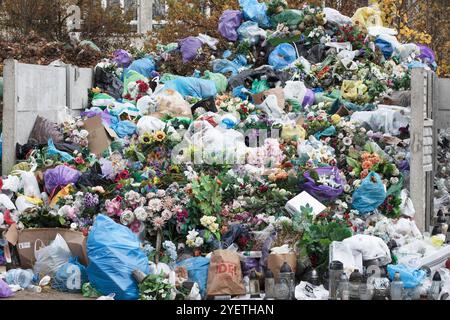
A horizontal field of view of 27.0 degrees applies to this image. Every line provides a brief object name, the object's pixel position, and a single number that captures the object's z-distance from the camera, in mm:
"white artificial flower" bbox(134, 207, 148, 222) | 9500
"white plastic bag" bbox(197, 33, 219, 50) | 15453
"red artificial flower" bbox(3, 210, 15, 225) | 9873
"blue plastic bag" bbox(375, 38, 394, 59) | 15117
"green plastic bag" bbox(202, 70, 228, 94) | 13742
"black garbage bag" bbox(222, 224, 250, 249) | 9438
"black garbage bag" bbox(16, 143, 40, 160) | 11523
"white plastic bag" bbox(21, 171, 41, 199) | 10539
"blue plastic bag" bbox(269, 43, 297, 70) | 14398
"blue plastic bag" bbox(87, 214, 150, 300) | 8398
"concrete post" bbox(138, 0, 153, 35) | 29266
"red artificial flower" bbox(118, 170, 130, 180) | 10414
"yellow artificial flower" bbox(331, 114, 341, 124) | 11844
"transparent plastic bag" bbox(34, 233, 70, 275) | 9086
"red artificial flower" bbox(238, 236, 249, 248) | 9461
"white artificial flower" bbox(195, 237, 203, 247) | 9258
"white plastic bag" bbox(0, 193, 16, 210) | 10141
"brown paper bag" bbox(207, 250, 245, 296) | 8547
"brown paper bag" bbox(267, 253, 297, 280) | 8750
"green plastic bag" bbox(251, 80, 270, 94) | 13555
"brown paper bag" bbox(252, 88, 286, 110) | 12789
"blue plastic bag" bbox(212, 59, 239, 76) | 14508
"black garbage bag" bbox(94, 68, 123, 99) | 14055
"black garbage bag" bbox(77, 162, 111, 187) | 10383
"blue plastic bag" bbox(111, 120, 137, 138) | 11898
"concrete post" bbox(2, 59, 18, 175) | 11445
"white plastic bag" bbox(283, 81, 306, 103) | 13070
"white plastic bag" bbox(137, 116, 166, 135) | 11539
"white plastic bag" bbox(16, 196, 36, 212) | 10156
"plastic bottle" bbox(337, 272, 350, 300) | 8305
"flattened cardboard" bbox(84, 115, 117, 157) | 11641
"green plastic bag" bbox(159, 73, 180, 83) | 13695
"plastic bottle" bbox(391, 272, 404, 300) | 8344
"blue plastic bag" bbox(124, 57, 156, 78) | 14555
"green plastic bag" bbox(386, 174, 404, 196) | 10245
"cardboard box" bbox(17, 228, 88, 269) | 9336
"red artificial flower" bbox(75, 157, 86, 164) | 11000
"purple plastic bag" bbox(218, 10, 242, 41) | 15336
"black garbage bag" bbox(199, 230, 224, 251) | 9328
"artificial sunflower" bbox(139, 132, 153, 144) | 11125
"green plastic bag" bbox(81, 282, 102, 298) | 8539
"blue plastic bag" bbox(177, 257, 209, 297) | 8734
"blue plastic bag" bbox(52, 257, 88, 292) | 8766
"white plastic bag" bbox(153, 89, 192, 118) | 12281
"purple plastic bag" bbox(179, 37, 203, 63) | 15109
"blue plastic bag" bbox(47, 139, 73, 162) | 11178
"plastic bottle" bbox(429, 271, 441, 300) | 8469
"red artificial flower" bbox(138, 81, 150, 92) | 13279
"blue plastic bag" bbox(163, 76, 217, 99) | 13250
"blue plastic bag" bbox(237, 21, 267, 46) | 15070
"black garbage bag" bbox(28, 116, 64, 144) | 11820
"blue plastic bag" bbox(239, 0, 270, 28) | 15461
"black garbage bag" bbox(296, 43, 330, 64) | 14660
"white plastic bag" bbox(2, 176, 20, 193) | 10555
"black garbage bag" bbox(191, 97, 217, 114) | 12586
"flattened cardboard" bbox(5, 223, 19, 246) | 9539
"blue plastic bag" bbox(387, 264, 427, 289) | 8469
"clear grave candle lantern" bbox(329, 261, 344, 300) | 8453
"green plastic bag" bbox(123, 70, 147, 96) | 13805
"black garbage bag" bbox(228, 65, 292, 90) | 13756
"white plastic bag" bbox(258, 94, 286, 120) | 12397
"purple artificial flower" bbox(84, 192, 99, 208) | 9875
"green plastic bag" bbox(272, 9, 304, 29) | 15156
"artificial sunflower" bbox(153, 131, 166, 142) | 11086
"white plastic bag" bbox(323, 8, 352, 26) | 15373
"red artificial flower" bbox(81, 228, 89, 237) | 9488
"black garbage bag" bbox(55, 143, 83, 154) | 11469
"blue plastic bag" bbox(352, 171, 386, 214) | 10055
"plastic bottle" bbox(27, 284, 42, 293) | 8719
